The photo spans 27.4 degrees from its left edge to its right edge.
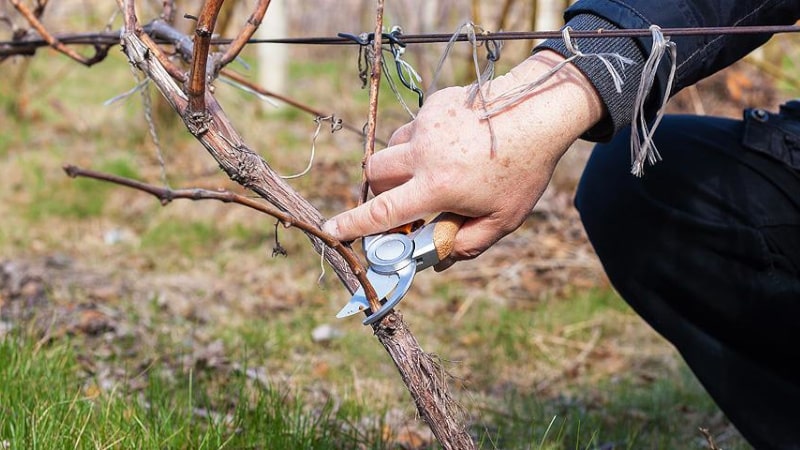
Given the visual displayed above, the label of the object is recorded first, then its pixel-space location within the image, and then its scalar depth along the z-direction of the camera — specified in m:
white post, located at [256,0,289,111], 4.08
